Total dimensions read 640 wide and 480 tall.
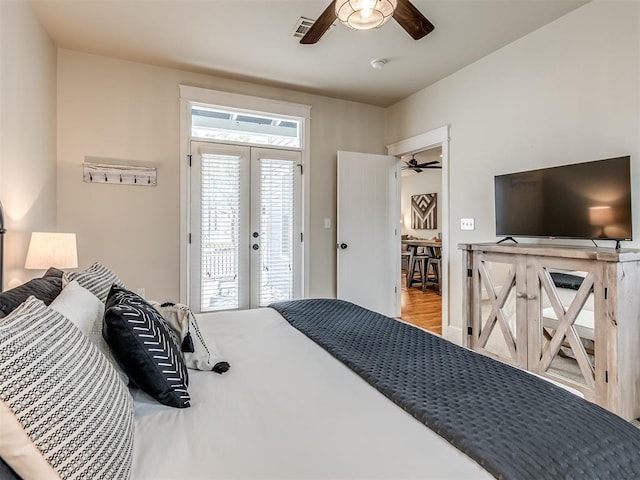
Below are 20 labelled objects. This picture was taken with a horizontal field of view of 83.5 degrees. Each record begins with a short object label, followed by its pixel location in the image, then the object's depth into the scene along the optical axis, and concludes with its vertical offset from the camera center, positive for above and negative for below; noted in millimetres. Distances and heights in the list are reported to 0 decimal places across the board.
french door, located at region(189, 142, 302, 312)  3676 +177
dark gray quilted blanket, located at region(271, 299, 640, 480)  809 -469
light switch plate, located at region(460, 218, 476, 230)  3410 +182
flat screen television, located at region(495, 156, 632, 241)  2184 +282
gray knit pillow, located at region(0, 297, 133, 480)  616 -313
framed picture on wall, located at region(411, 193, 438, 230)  7811 +704
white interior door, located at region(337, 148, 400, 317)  4219 +138
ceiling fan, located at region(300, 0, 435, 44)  1836 +1234
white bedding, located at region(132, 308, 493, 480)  810 -503
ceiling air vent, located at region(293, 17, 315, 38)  2678 +1671
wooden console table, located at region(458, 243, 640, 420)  1965 -464
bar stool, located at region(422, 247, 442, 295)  6445 -461
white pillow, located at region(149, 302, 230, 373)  1388 -398
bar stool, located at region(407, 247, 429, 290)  6504 -417
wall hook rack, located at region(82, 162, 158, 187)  3270 +650
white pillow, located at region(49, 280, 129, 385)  1085 -225
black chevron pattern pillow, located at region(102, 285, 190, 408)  1058 -334
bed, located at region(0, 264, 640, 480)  799 -489
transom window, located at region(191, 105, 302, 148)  3727 +1266
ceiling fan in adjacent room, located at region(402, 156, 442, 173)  6645 +1491
